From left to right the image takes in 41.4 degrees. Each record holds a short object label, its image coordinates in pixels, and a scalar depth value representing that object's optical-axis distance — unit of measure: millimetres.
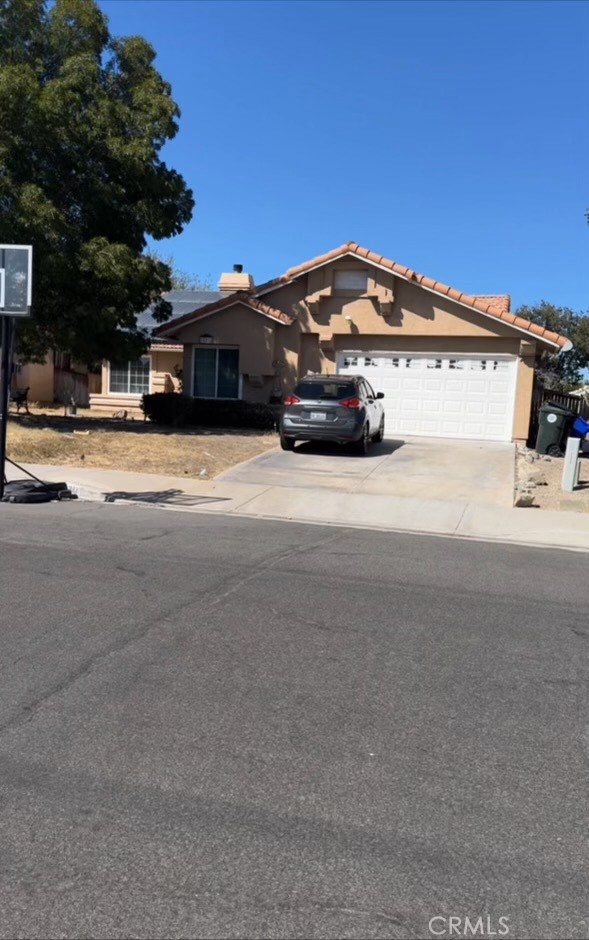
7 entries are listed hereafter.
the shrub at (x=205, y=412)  20516
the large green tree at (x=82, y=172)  16391
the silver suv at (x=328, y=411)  16062
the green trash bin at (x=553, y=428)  18297
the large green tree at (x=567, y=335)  38688
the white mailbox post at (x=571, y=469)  13680
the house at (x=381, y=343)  20406
